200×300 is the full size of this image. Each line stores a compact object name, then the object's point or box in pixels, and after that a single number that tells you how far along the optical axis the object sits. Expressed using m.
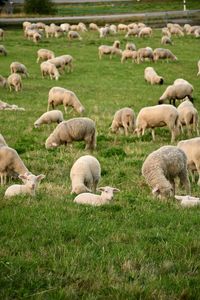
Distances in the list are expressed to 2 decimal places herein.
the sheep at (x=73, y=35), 47.12
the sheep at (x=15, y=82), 26.06
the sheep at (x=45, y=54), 34.94
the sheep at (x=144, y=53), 35.88
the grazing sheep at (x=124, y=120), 17.62
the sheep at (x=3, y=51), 37.88
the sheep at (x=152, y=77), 28.75
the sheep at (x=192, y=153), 12.38
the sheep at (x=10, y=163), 11.90
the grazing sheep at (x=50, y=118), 18.23
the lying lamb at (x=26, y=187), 9.88
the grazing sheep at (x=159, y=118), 16.34
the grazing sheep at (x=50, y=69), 30.47
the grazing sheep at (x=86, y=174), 10.69
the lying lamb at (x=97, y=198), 9.33
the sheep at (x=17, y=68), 29.86
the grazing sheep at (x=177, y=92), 21.80
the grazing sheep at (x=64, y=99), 20.53
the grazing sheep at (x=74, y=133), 15.16
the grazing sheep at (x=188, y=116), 17.12
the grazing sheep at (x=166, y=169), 10.67
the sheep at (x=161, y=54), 36.25
